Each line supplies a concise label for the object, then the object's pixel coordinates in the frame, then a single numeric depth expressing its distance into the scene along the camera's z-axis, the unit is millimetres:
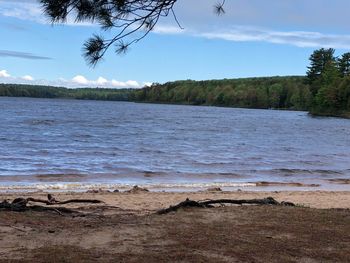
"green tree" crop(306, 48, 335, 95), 120312
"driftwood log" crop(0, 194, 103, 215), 8239
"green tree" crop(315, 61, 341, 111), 103438
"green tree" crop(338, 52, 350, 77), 117375
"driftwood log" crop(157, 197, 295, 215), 8375
